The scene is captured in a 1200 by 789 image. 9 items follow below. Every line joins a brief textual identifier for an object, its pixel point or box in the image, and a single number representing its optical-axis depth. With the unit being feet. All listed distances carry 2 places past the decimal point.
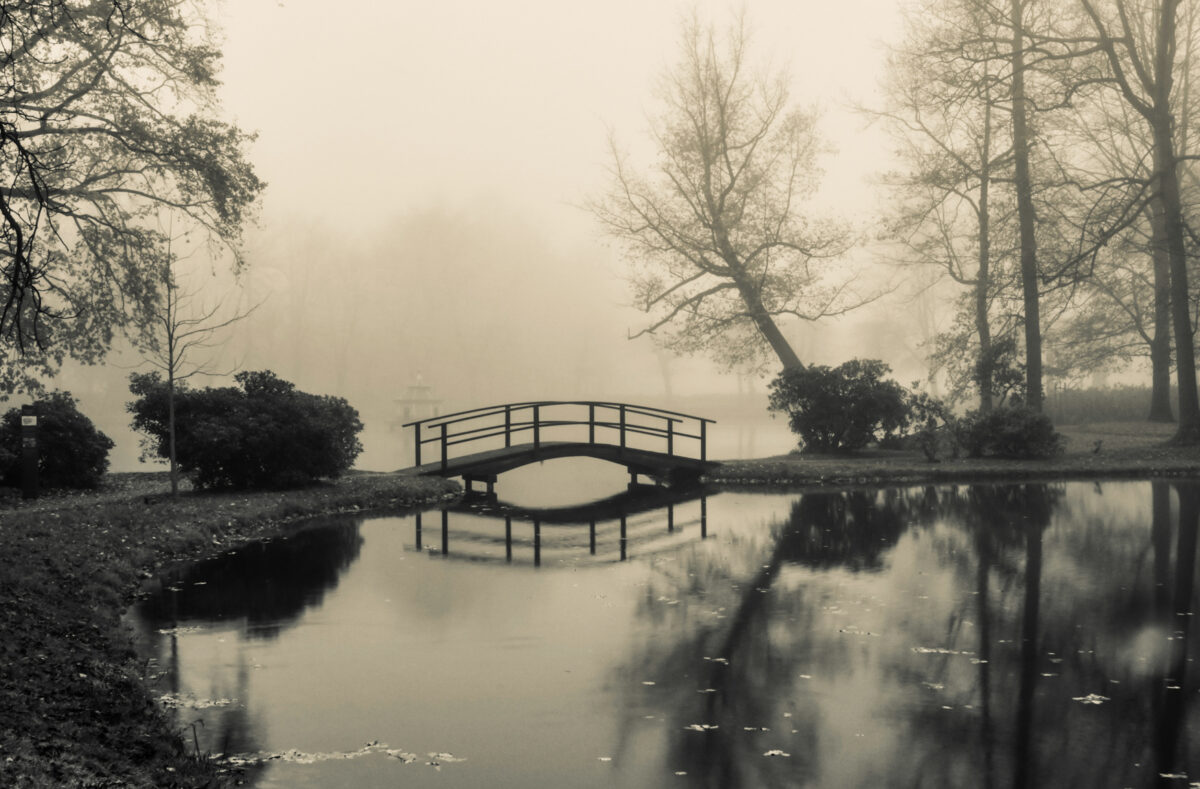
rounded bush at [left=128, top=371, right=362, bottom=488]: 65.51
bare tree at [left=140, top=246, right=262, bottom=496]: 62.13
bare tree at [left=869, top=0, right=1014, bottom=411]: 88.38
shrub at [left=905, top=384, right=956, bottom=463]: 82.07
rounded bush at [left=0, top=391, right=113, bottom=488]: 71.67
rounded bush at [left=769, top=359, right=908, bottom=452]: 88.38
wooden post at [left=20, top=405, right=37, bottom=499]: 64.95
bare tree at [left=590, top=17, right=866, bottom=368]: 108.17
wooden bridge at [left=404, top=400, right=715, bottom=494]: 74.38
